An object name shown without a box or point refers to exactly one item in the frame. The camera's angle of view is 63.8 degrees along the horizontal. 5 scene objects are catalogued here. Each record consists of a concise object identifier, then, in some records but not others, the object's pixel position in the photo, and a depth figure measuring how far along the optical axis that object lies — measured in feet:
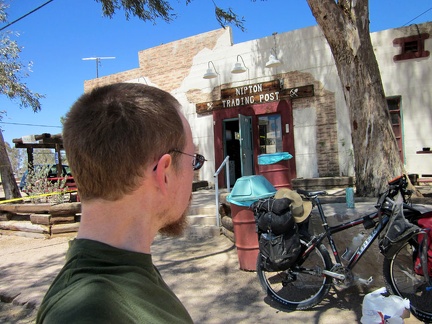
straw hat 11.74
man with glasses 2.60
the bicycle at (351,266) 10.55
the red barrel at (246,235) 14.88
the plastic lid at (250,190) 14.49
